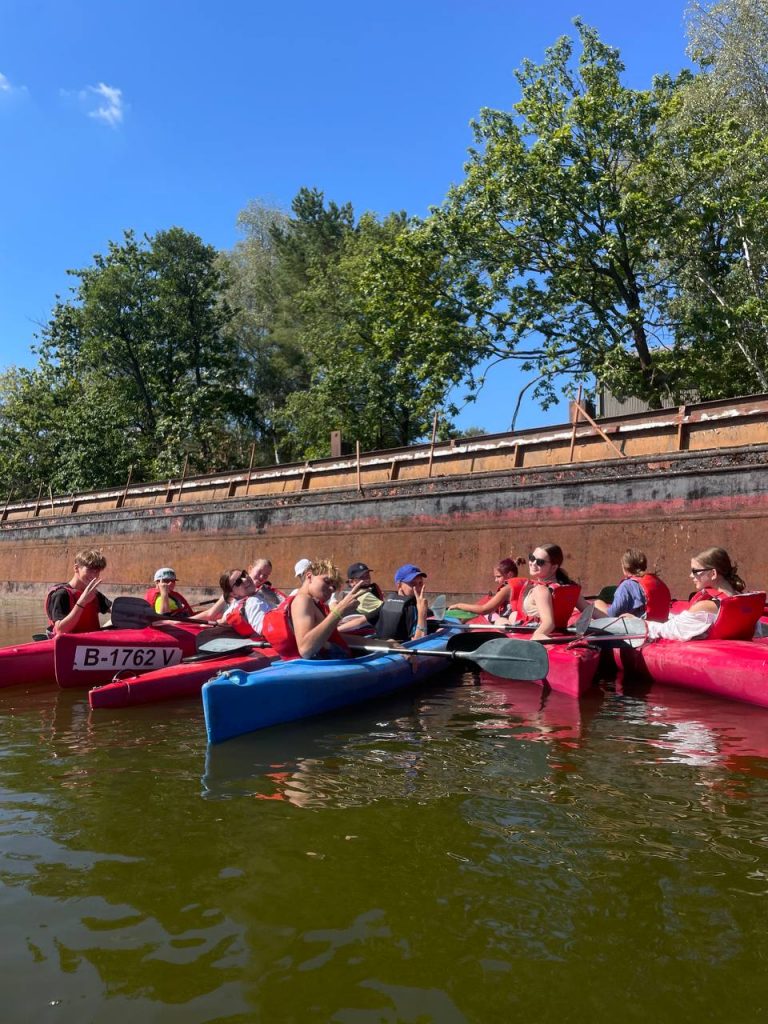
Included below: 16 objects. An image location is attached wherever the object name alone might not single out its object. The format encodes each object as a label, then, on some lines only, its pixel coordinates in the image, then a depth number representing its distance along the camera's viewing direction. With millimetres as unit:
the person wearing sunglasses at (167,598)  9289
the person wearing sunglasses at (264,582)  8758
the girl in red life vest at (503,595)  9320
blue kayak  5434
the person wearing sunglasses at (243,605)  8133
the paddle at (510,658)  6887
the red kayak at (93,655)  7703
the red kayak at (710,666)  6293
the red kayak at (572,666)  7043
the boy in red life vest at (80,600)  7513
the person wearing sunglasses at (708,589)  7008
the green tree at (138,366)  36938
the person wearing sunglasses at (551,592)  7609
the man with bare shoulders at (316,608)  6098
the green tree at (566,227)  20047
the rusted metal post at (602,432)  13272
